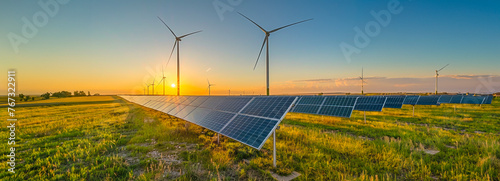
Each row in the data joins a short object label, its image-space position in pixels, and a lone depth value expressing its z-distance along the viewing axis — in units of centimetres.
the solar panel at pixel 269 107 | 857
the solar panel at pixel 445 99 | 4522
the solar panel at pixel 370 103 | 2190
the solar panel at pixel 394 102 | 2956
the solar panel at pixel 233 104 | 1247
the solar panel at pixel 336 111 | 1783
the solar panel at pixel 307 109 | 2192
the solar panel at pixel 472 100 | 4112
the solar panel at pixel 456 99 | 4285
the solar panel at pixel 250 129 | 713
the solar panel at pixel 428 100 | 3954
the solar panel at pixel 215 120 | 1026
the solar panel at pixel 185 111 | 1554
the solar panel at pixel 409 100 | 3705
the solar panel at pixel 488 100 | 4152
